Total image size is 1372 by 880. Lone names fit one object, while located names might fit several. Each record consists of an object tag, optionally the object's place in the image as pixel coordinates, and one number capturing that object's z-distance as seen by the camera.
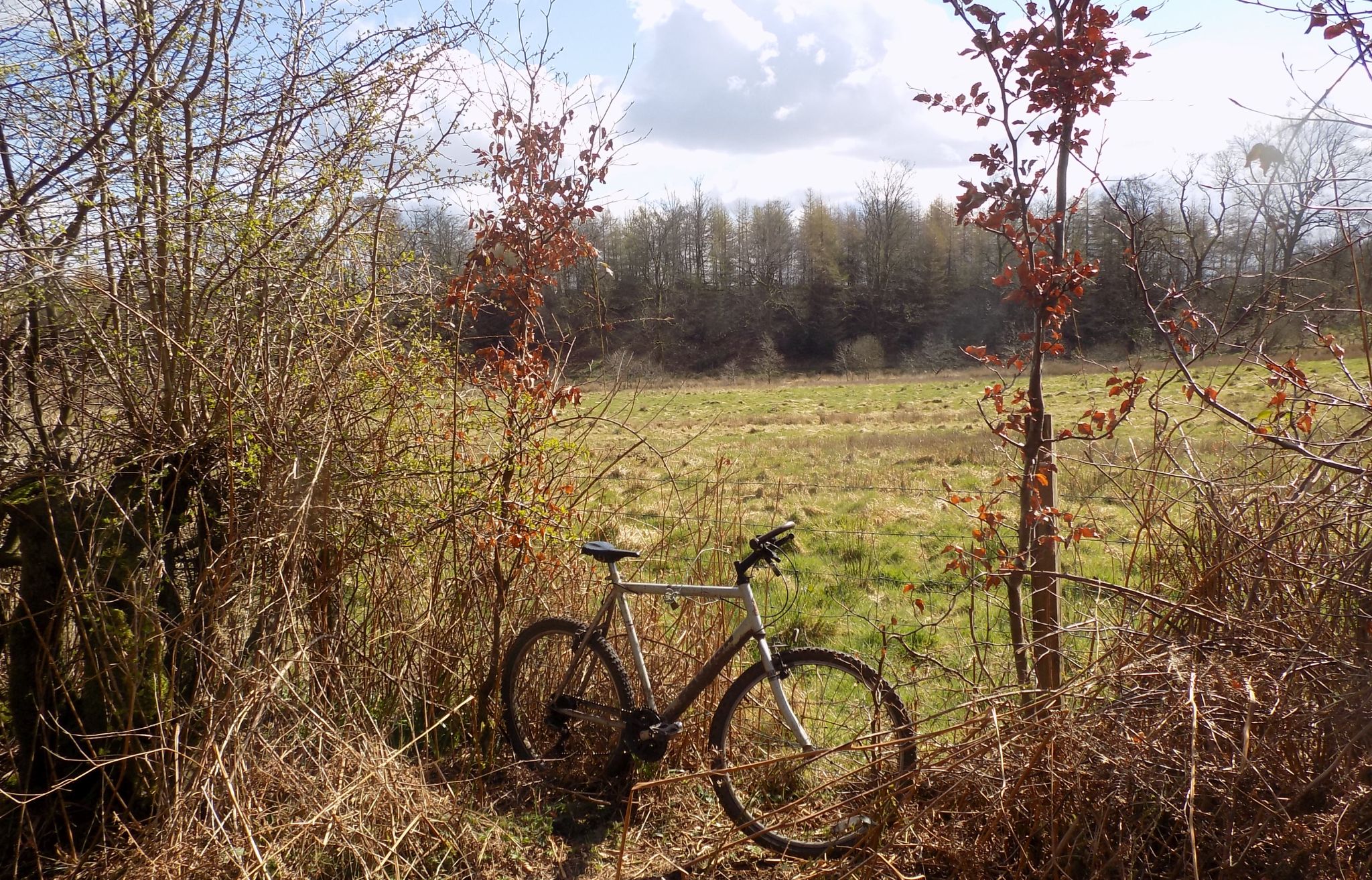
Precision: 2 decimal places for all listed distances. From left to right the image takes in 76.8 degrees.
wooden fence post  3.23
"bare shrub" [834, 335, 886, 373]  46.97
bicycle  2.87
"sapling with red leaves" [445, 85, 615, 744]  4.04
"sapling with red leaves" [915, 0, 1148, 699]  3.06
